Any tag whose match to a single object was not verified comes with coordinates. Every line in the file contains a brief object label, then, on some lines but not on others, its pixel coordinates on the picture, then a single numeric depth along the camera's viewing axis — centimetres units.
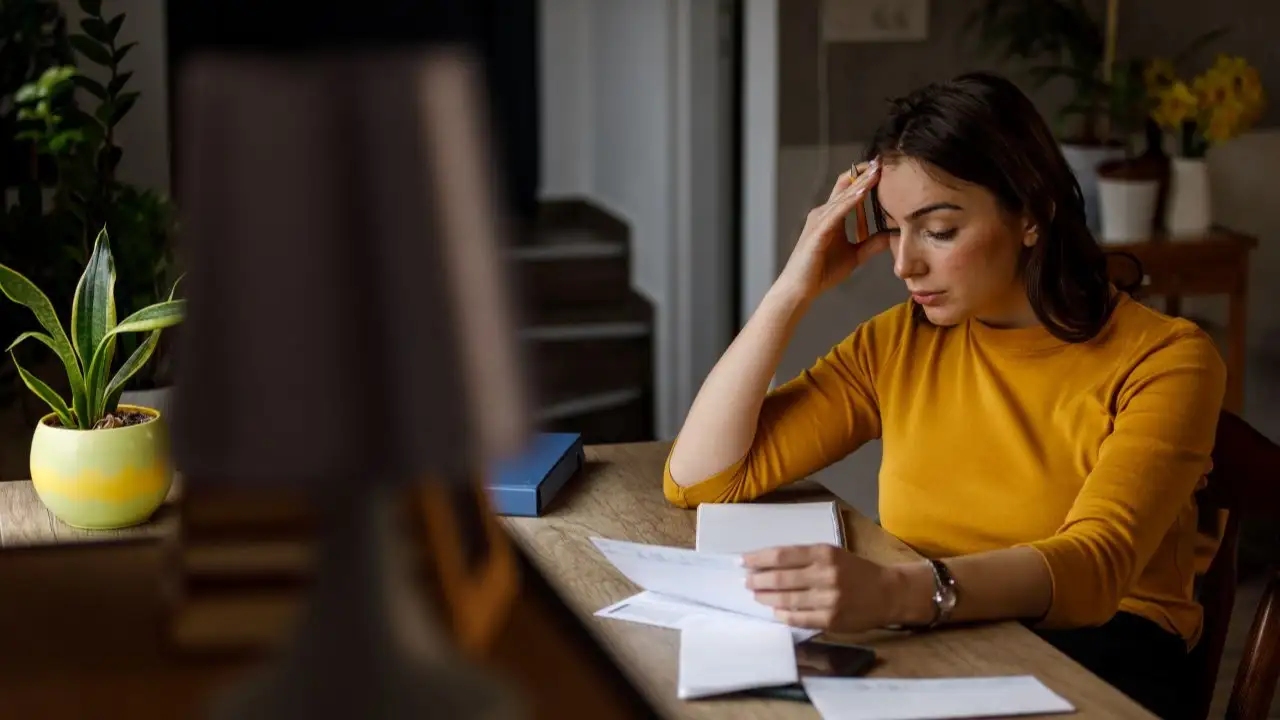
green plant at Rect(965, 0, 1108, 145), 325
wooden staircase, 430
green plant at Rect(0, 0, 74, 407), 320
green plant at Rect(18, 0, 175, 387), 293
